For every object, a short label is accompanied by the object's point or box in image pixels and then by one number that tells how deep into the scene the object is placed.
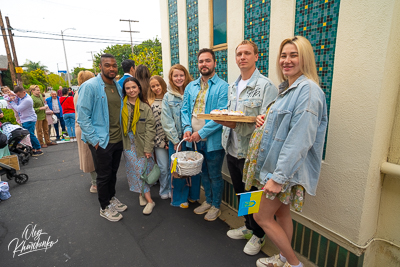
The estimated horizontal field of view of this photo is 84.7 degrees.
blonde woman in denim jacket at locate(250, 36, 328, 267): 1.54
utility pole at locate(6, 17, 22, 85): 14.66
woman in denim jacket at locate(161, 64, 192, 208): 3.21
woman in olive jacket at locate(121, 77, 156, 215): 3.17
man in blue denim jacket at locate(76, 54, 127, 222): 2.80
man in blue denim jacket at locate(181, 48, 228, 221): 2.79
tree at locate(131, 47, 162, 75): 12.45
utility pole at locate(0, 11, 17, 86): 12.94
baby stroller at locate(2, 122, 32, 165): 5.09
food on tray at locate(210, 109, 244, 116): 2.12
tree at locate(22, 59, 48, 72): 55.92
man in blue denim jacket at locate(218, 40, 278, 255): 2.24
